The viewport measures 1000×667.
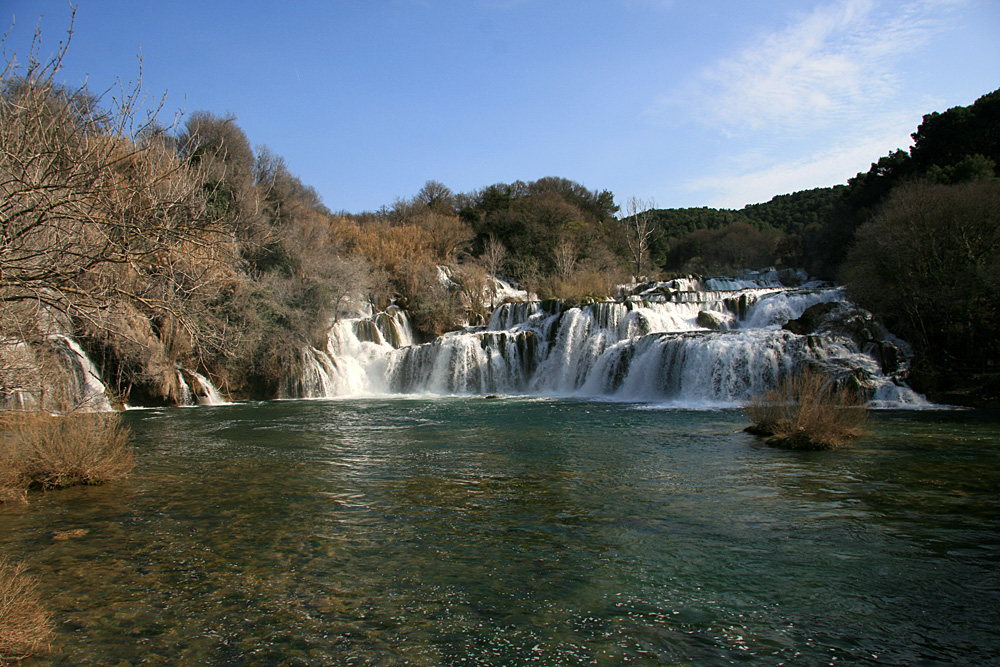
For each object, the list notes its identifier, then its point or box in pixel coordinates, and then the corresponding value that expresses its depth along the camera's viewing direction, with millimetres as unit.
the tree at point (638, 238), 45738
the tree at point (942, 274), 17250
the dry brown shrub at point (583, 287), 32062
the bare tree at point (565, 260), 37531
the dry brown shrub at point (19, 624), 3668
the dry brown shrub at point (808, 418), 10656
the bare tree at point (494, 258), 38656
